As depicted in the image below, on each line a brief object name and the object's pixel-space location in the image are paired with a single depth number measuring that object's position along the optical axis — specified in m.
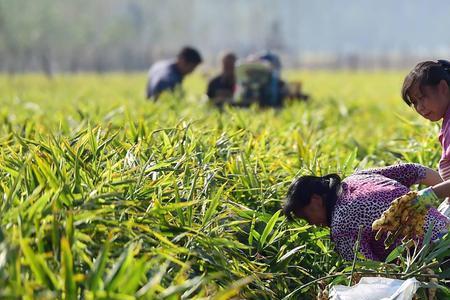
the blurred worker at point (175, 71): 20.75
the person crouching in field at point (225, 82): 22.41
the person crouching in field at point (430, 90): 7.93
